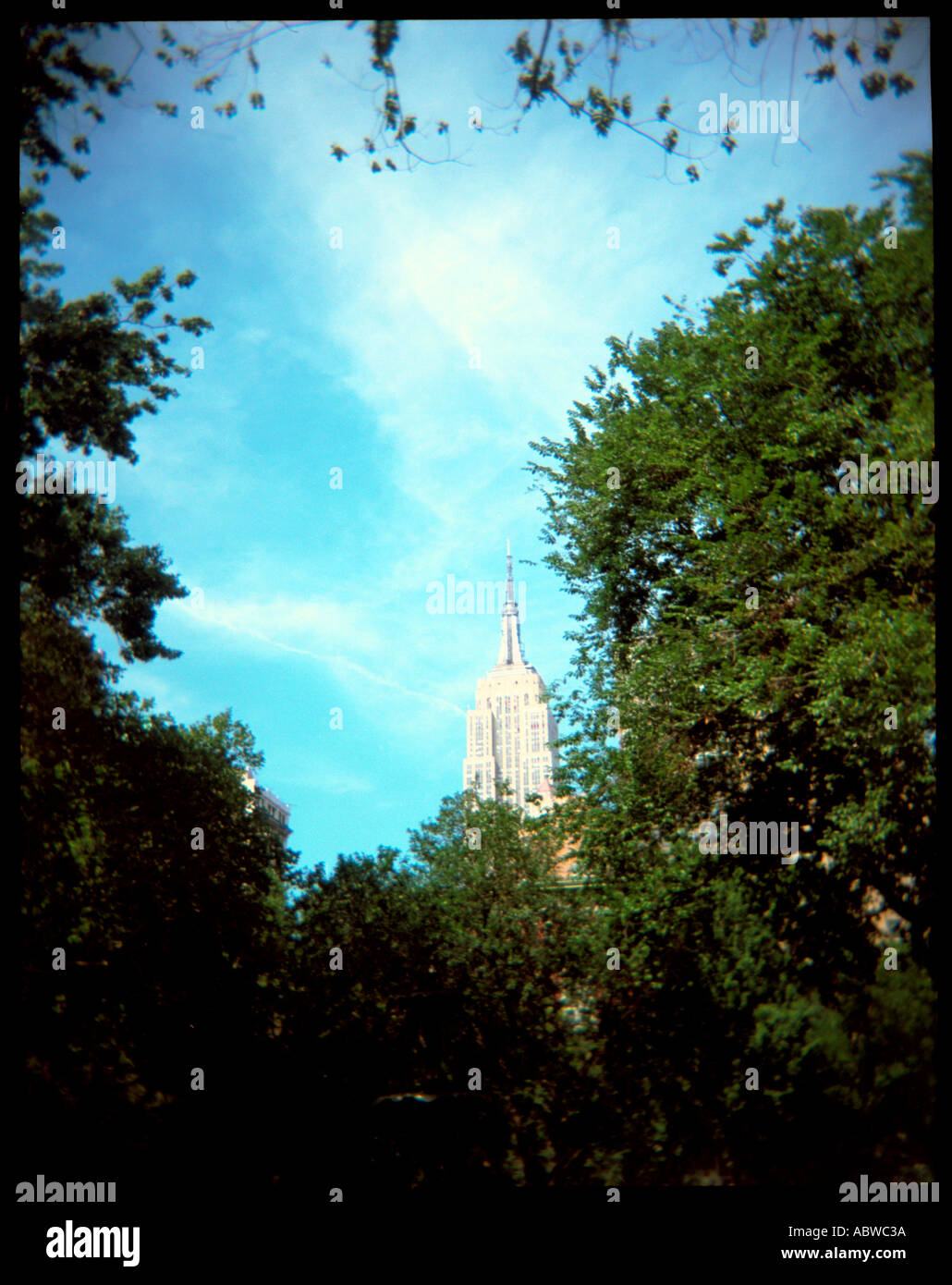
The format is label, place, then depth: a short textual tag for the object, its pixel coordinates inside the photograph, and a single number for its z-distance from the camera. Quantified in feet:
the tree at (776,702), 45.21
